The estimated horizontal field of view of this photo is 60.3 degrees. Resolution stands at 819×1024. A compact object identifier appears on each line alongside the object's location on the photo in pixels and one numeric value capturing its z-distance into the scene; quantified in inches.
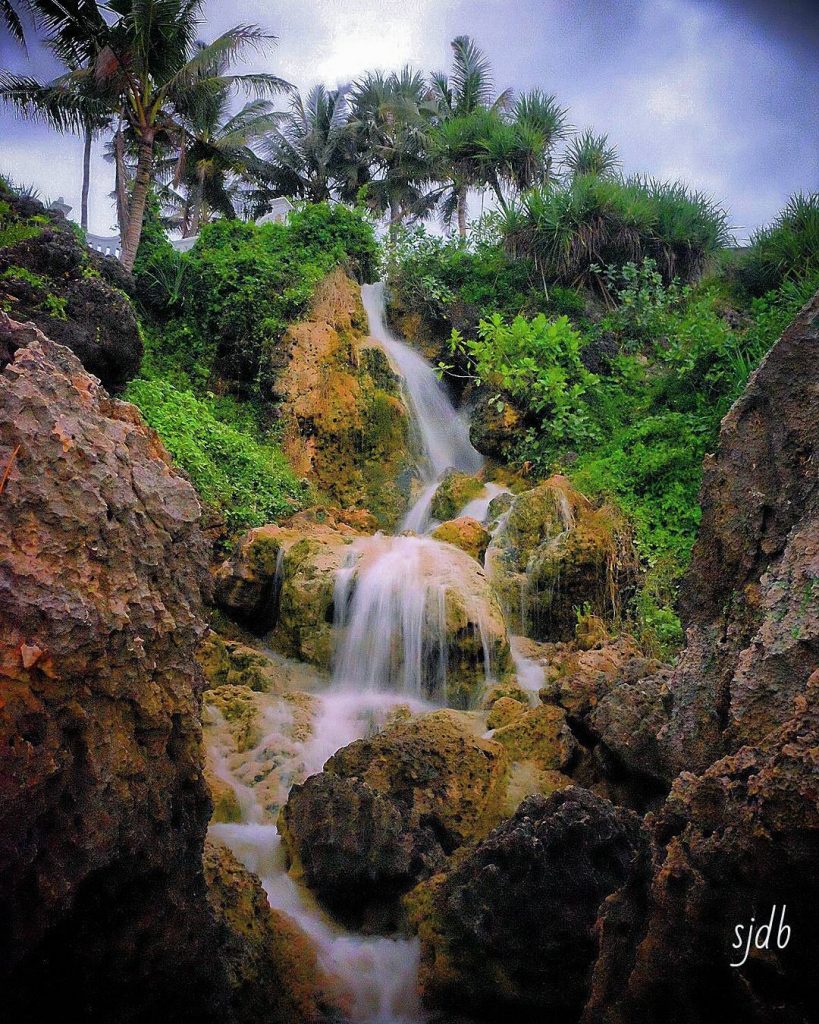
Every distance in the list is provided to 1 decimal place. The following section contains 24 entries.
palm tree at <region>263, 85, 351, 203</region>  1160.8
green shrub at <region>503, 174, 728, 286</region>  569.9
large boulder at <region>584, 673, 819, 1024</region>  67.7
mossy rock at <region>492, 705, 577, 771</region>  212.4
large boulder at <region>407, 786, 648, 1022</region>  129.6
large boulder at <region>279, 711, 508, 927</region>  161.5
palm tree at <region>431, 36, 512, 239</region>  669.9
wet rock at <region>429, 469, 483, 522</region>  432.5
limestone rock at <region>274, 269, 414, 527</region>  493.0
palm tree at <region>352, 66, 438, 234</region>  1072.8
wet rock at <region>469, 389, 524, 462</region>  455.2
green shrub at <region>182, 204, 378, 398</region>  526.6
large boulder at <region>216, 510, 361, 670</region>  319.3
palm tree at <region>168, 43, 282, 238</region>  635.5
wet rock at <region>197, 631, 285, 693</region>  280.4
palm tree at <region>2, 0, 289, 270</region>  519.5
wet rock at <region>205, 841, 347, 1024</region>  124.9
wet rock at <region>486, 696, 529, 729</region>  239.9
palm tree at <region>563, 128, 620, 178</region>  701.9
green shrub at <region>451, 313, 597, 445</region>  442.9
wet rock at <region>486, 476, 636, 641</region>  346.6
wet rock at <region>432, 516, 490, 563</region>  366.3
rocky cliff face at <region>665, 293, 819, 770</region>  85.5
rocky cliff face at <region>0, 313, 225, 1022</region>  81.2
